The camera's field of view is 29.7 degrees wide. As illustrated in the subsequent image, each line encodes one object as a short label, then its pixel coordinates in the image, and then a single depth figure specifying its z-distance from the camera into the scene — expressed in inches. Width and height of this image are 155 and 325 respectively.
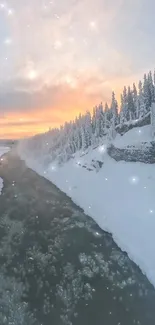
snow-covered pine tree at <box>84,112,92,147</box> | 3807.3
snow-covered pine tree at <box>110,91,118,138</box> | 3489.7
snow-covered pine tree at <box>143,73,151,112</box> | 2994.6
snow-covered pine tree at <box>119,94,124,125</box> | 3391.2
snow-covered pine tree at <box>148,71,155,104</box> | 3006.2
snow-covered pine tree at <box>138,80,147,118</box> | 2992.6
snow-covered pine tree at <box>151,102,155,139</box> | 2194.9
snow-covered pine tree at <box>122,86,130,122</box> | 3400.6
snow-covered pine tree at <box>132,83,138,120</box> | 3334.2
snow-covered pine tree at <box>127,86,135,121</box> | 3376.0
